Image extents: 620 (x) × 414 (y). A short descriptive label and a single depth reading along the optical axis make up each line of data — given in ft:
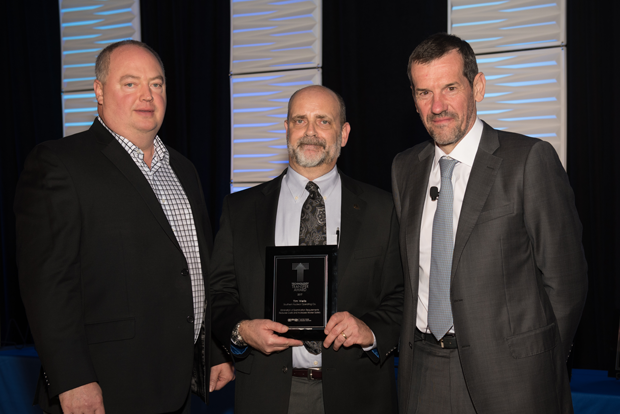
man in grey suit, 6.55
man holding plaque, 7.13
